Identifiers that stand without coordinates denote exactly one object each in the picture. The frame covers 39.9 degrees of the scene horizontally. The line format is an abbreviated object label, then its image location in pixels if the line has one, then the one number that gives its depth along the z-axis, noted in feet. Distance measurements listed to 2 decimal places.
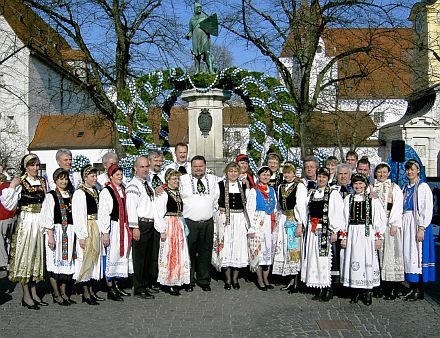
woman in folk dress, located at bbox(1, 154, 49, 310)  24.04
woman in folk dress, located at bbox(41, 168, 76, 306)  24.00
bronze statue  45.57
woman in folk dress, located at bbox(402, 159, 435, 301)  25.75
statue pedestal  43.83
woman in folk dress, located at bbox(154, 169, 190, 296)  26.30
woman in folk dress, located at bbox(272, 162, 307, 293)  27.09
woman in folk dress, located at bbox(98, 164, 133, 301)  25.13
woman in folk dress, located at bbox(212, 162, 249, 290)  27.71
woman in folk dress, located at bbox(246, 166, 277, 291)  27.66
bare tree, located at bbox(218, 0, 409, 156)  51.78
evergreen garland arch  43.01
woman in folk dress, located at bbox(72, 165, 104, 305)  24.16
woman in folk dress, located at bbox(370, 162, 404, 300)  25.72
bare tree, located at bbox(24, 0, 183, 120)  57.62
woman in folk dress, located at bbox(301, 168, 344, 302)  25.17
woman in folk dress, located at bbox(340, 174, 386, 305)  24.59
